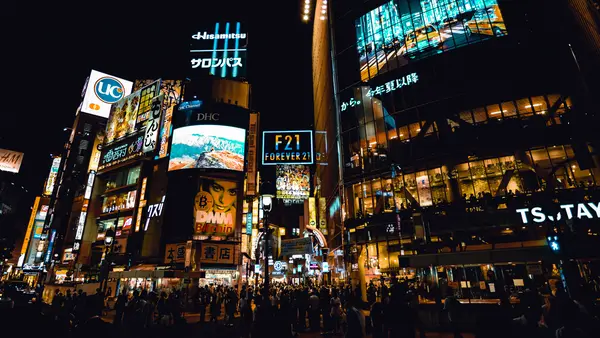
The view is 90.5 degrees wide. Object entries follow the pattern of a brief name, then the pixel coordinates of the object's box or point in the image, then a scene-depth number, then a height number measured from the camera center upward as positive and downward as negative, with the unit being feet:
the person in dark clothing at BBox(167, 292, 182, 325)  39.63 -4.51
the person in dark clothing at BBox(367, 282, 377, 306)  71.07 -5.49
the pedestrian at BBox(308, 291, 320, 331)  44.29 -6.00
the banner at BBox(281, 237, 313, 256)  48.80 +4.06
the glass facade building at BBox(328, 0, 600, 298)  63.62 +32.45
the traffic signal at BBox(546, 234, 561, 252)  35.04 +2.58
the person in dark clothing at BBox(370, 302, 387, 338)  26.32 -4.24
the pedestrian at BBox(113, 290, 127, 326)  37.04 -3.85
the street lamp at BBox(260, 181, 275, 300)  39.33 +9.39
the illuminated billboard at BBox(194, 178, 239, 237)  108.68 +24.08
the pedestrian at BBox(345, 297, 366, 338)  20.65 -3.46
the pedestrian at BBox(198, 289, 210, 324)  56.70 -6.42
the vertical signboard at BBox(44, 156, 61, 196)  183.83 +59.27
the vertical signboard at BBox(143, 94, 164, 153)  123.95 +60.82
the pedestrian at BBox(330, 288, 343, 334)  35.45 -5.13
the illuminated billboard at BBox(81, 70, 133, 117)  174.29 +106.30
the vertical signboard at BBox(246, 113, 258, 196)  116.78 +44.97
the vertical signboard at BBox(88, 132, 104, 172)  150.08 +61.95
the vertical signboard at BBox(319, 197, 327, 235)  147.54 +27.29
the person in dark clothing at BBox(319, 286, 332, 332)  42.39 -5.76
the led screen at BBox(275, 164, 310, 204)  171.42 +50.65
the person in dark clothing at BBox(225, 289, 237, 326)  48.88 -5.28
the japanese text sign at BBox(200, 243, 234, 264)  102.68 +7.16
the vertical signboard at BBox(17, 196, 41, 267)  190.39 +30.61
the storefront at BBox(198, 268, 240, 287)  104.73 -0.86
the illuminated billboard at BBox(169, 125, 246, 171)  111.96 +46.11
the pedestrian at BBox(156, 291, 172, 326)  40.25 -4.90
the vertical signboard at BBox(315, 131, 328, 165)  163.59 +69.92
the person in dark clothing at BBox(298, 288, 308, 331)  47.73 -5.91
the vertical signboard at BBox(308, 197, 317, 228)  143.02 +28.59
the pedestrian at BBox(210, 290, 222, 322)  55.67 -6.08
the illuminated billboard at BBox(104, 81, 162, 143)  137.59 +75.03
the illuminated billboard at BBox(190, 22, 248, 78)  134.67 +97.94
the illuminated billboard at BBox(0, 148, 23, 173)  134.82 +51.91
